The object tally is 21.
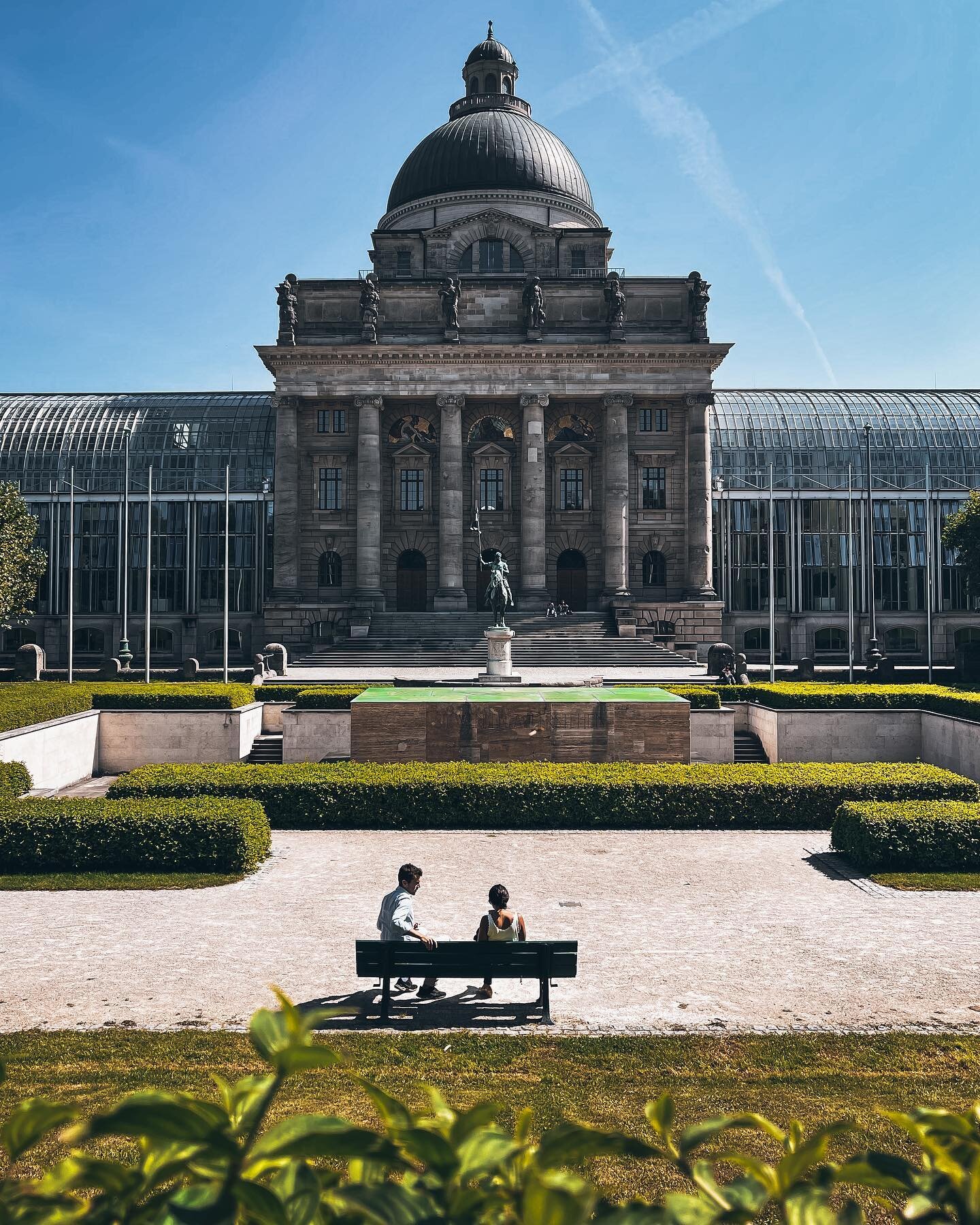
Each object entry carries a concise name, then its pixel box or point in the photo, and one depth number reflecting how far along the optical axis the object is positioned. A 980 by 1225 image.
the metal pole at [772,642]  43.50
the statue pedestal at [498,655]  37.22
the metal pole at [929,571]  47.53
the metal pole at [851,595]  45.44
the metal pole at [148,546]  43.92
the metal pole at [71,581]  43.88
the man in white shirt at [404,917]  10.95
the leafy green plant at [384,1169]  1.85
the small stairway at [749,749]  29.98
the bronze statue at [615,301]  60.00
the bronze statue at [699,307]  60.22
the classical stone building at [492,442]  59.62
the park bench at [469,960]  10.20
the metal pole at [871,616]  48.69
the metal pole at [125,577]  51.03
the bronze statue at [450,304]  59.75
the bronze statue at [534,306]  59.84
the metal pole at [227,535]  44.00
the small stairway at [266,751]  29.41
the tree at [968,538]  53.25
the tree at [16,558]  48.47
